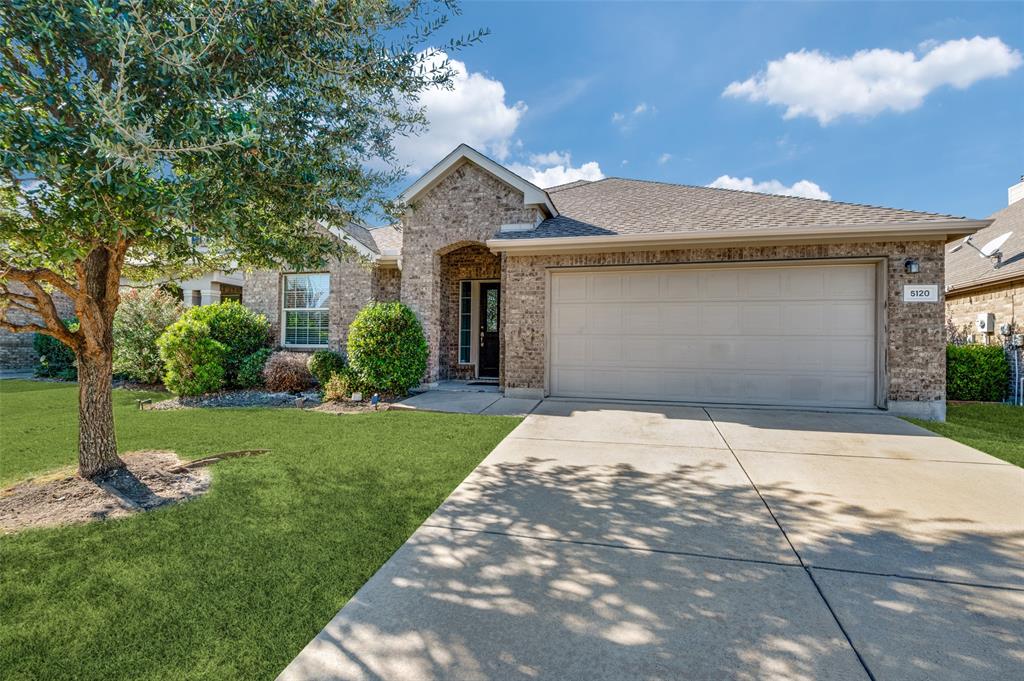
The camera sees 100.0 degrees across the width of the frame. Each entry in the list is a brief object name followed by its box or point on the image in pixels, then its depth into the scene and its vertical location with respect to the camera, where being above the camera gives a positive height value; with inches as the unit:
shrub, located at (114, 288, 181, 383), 425.7 +1.4
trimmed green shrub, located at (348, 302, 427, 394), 348.8 -9.9
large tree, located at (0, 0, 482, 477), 103.3 +58.1
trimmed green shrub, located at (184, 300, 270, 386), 401.1 +7.1
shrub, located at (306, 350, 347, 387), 382.6 -25.5
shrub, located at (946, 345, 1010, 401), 365.7 -29.8
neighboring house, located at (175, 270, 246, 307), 602.9 +66.4
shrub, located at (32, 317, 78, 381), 513.7 -27.7
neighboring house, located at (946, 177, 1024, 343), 372.5 +50.6
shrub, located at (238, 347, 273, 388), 400.2 -32.4
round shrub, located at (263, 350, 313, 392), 391.2 -34.9
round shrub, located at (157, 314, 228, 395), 368.2 -19.6
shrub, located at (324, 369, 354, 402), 351.9 -42.6
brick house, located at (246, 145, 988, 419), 291.9 +36.3
